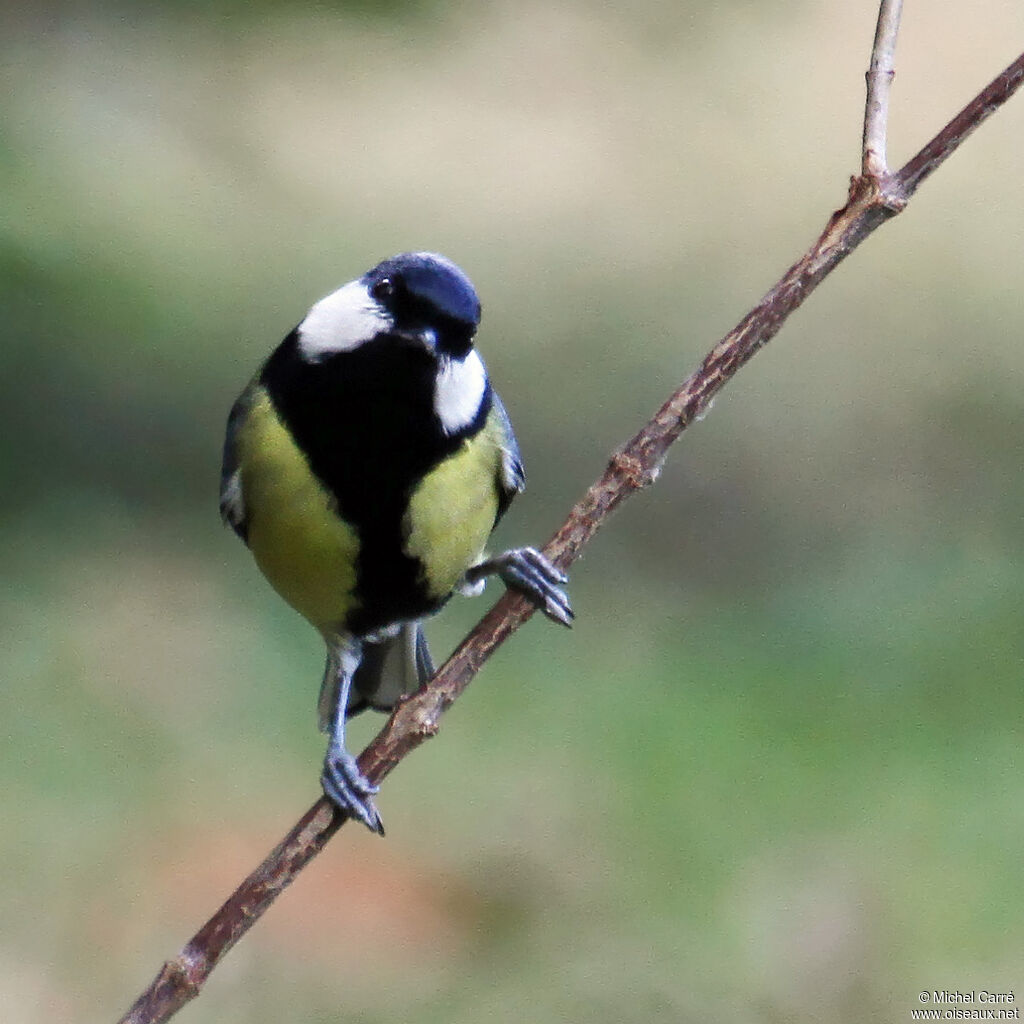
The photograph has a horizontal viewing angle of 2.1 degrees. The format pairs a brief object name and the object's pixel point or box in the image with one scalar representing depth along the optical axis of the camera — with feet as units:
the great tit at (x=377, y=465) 13.29
